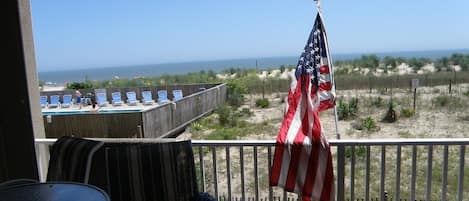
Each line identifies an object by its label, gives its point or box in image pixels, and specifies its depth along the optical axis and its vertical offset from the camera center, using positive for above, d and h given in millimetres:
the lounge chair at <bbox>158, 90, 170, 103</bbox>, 16250 -1442
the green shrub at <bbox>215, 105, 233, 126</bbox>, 11276 -1791
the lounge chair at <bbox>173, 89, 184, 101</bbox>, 15868 -1351
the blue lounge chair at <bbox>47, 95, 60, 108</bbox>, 16109 -1488
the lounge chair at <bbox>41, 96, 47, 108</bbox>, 16269 -1395
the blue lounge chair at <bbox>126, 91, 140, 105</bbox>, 16372 -1502
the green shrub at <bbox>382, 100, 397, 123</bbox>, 10266 -1805
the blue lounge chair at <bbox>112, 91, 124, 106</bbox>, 16547 -1523
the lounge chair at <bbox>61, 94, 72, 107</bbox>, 15996 -1422
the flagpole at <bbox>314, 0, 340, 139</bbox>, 2705 +27
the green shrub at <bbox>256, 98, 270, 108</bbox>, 13909 -1697
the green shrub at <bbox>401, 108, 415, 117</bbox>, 10562 -1771
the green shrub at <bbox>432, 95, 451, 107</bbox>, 11934 -1674
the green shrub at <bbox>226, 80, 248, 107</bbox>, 15031 -1406
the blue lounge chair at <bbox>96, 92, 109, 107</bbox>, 15977 -1443
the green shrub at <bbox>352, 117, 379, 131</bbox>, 9180 -1862
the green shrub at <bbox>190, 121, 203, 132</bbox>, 10734 -1978
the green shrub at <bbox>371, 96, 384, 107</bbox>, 12328 -1663
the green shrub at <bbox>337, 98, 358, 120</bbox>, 10977 -1708
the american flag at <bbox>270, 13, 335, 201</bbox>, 2283 -617
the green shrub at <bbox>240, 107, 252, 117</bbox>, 12351 -1809
